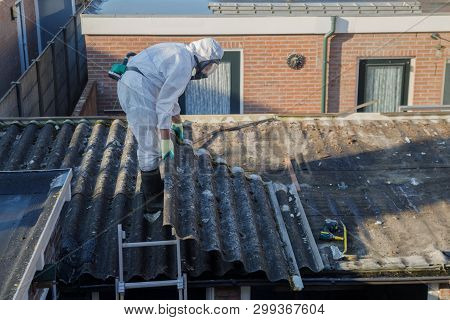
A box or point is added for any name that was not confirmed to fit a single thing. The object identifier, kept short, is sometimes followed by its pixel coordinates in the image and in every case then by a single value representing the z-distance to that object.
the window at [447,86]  13.56
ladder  5.61
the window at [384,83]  13.52
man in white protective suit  6.37
